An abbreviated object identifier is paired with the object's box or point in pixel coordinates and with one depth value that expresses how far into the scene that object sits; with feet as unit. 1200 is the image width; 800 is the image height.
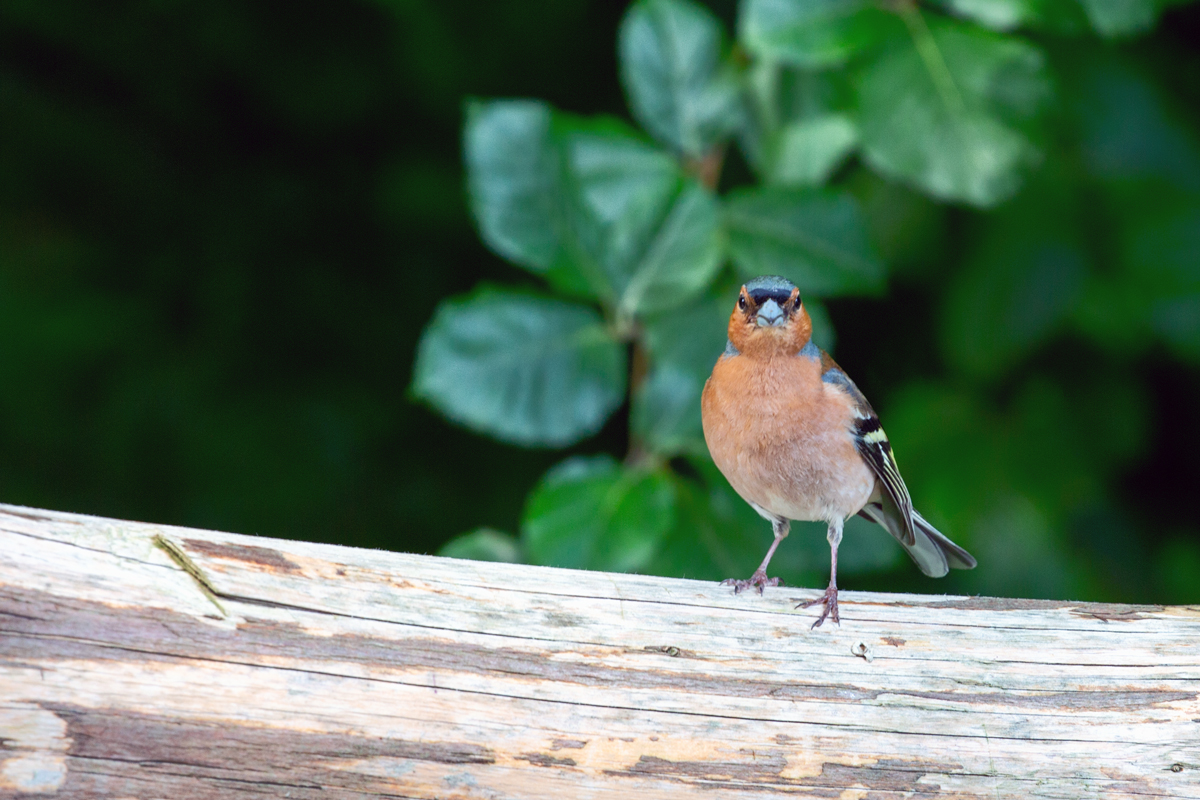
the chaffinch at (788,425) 16.81
